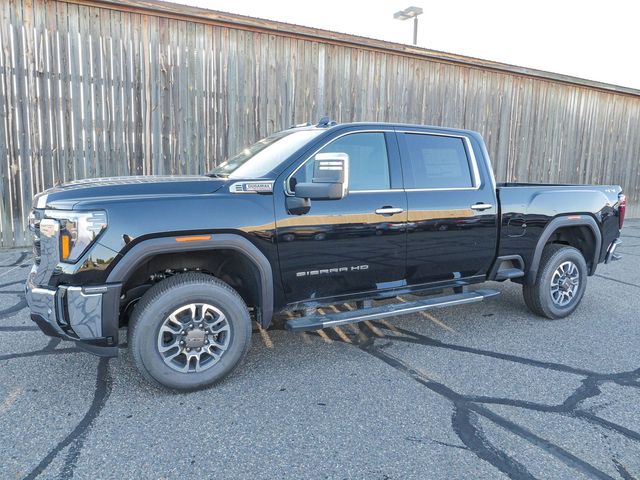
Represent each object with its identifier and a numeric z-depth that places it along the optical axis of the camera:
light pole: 12.38
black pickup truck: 2.91
